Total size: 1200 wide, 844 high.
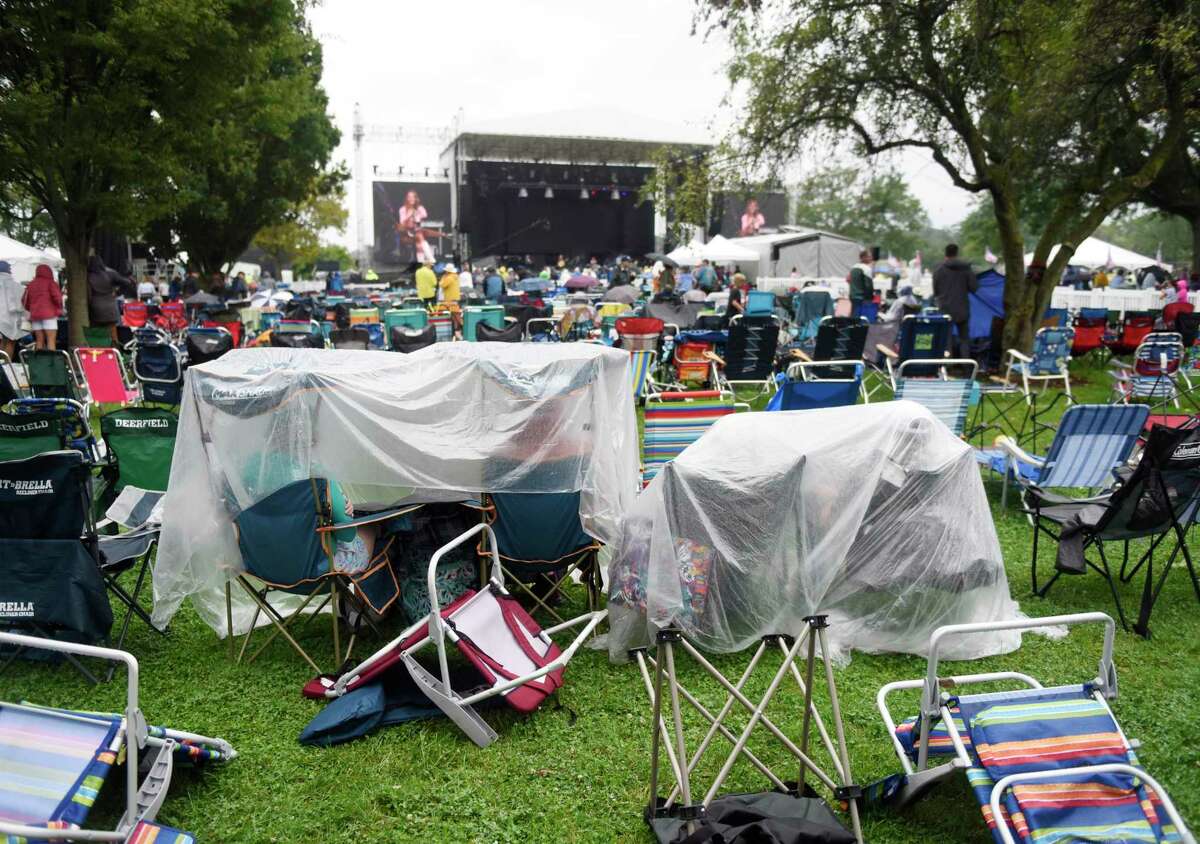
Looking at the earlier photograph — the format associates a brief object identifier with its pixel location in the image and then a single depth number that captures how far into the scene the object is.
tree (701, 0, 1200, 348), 9.52
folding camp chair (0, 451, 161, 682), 3.73
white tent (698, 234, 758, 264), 25.09
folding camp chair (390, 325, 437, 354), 10.08
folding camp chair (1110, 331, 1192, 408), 8.81
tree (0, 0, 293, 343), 9.91
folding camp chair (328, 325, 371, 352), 10.70
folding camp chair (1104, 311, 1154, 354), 12.34
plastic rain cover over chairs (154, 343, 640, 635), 3.93
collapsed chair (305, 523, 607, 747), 3.45
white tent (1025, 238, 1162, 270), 24.83
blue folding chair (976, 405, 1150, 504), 5.00
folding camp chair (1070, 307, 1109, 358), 12.52
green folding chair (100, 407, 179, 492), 5.08
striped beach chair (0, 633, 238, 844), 2.41
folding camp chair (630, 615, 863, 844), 2.65
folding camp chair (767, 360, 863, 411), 6.29
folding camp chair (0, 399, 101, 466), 4.63
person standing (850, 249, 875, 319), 15.09
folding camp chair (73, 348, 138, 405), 8.85
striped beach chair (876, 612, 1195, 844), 2.37
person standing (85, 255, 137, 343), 11.68
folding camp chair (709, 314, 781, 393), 9.72
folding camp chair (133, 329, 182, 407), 8.54
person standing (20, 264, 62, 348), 10.45
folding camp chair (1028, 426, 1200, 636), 4.15
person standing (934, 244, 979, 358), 12.04
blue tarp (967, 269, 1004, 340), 12.80
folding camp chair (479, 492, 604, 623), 4.18
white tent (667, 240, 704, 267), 24.59
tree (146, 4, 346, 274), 24.41
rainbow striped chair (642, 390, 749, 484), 5.96
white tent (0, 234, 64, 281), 15.46
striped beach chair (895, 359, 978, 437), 6.82
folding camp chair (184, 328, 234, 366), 9.47
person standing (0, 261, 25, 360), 10.73
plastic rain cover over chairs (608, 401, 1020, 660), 3.79
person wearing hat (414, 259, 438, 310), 15.66
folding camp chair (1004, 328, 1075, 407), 9.43
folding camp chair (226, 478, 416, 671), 3.87
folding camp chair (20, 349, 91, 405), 7.73
